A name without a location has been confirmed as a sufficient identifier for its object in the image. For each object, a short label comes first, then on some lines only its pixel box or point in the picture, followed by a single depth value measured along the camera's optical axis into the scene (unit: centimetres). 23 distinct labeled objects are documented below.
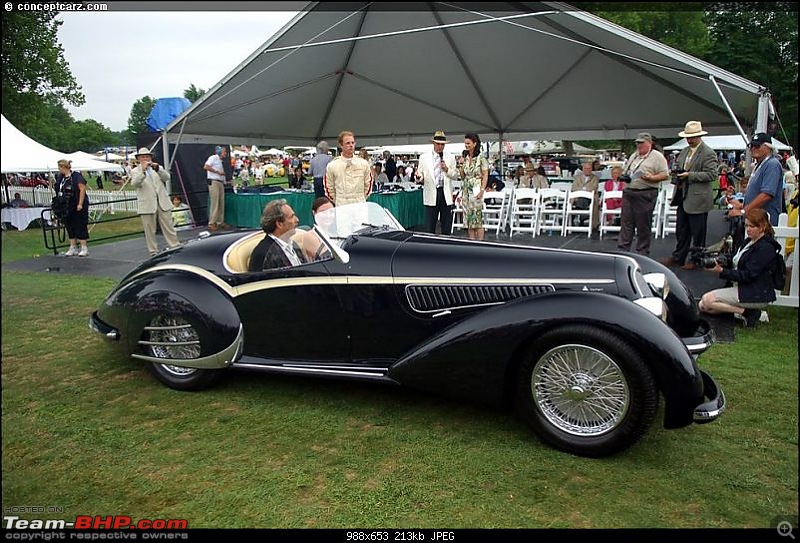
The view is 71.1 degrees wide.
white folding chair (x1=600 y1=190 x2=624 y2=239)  1108
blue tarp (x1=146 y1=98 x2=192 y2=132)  1695
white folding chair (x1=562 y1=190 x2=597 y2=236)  1134
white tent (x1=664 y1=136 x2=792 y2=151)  2525
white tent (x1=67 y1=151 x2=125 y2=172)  1152
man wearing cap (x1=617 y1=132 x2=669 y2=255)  805
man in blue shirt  657
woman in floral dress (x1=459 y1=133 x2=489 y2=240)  859
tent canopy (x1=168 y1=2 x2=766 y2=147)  950
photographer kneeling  549
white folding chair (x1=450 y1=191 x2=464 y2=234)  1273
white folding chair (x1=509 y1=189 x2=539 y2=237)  1201
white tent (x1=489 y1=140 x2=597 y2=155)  3054
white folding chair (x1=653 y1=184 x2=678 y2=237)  1156
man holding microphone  933
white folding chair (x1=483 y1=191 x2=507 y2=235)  1243
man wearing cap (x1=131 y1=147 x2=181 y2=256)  1007
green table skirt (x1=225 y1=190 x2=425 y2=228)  1296
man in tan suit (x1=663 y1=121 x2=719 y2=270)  780
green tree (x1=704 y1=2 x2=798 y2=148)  2642
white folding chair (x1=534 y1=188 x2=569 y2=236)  1202
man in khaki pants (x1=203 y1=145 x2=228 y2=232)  1356
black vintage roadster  333
